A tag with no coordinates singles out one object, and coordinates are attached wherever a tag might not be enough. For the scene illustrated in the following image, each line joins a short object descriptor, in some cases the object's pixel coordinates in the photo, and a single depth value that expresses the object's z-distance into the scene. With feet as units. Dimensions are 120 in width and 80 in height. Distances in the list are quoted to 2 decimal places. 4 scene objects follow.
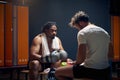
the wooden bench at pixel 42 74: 12.17
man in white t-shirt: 8.75
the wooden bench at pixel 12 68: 12.73
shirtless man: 12.04
